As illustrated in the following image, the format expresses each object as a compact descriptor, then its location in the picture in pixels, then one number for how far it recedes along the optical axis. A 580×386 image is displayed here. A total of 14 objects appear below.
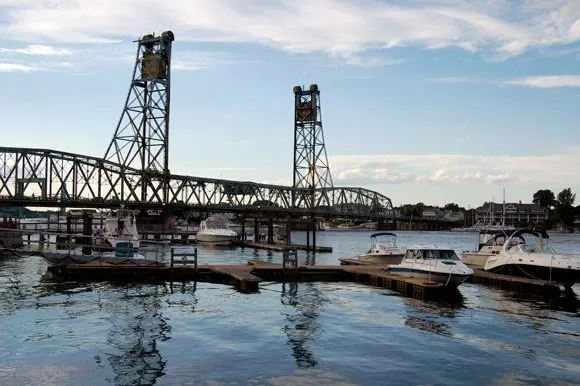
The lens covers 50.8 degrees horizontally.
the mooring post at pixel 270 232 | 98.06
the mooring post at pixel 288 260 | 41.91
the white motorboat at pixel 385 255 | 51.91
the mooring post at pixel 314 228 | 82.01
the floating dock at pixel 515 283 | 36.84
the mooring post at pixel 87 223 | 83.38
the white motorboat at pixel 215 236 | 97.62
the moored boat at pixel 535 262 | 37.50
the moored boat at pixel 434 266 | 34.53
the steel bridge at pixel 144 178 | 107.06
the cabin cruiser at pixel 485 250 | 49.00
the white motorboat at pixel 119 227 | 48.07
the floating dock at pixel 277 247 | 83.38
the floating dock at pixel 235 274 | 37.28
